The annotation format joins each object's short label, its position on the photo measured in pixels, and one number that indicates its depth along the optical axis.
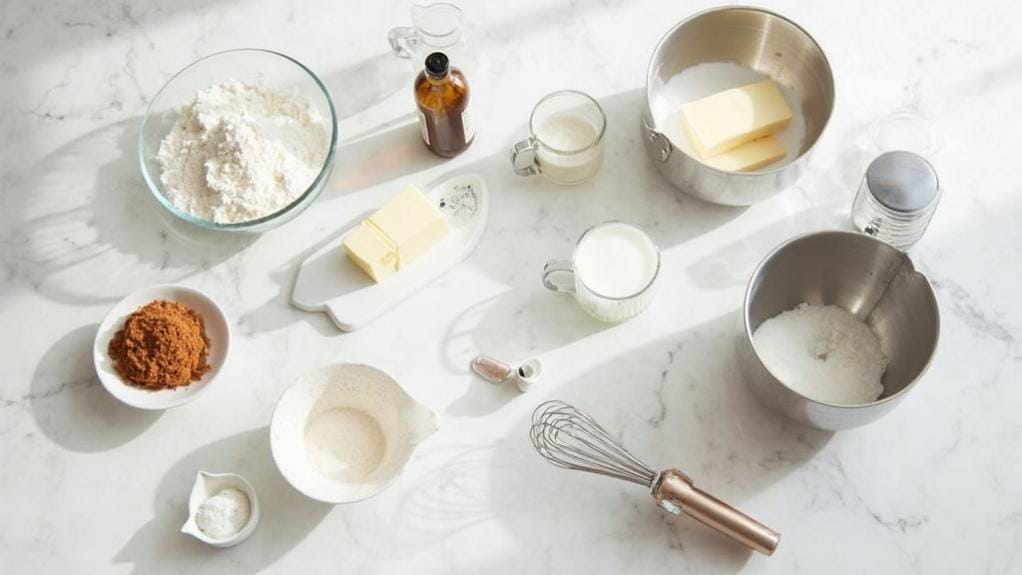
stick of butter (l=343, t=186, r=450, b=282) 1.64
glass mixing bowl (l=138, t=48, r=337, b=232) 1.73
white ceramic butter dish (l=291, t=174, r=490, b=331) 1.66
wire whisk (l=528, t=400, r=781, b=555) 1.46
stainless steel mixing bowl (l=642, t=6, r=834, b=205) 1.63
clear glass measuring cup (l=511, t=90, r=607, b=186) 1.68
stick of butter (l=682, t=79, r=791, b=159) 1.68
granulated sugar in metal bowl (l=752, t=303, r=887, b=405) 1.55
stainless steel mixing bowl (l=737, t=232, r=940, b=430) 1.48
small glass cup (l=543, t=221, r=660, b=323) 1.58
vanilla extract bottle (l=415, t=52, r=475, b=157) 1.67
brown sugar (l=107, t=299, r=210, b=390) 1.59
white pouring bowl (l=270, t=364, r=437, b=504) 1.51
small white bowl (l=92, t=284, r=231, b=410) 1.60
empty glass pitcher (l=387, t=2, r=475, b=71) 1.78
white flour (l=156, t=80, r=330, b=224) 1.66
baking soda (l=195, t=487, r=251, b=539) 1.52
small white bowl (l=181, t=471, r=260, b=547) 1.51
